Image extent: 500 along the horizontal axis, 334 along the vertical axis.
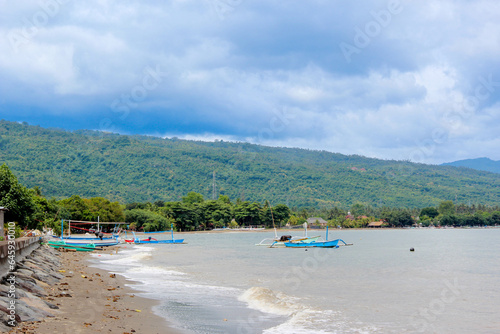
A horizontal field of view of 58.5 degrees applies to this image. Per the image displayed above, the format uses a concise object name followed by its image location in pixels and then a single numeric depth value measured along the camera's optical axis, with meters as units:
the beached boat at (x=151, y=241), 74.56
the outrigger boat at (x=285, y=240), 64.62
